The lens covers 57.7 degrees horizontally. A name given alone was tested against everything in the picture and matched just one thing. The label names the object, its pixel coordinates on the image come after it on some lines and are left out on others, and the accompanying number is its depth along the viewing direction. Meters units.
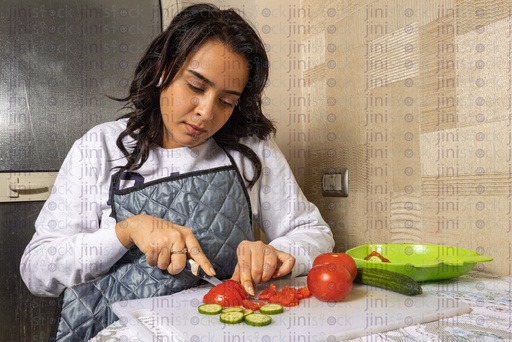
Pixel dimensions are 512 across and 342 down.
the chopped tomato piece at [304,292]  0.82
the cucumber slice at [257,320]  0.66
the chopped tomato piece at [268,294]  0.81
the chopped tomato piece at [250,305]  0.74
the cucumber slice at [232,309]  0.71
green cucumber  0.80
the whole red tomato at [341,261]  0.86
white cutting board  0.63
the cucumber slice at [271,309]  0.71
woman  0.92
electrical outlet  1.46
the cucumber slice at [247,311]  0.69
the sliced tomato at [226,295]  0.75
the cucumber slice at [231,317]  0.67
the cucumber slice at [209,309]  0.71
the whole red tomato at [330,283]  0.77
